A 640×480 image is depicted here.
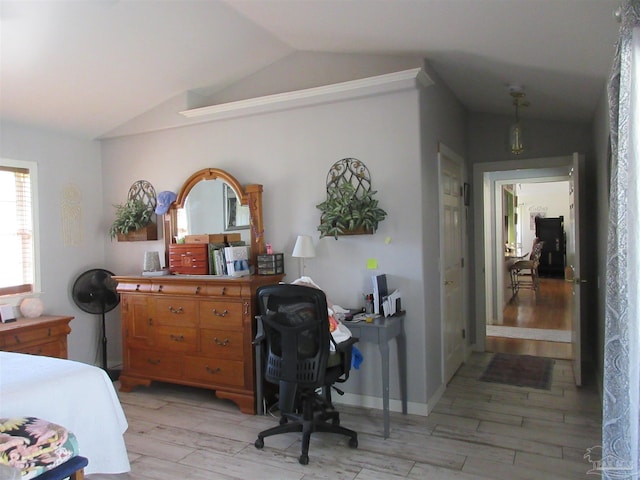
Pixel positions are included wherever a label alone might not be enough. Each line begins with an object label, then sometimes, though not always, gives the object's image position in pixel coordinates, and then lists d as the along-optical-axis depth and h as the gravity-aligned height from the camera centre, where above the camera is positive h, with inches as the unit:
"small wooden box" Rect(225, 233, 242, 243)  160.4 +0.2
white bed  83.4 -29.6
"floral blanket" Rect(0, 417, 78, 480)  67.0 -30.1
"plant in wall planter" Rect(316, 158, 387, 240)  134.8 +9.0
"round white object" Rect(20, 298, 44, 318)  152.5 -21.3
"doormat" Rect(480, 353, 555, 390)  163.0 -52.0
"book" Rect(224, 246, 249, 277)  149.9 -7.7
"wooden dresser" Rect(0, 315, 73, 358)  138.3 -28.5
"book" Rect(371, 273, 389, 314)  132.6 -16.4
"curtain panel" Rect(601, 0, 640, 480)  63.1 -7.6
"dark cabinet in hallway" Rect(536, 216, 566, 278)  483.2 -15.4
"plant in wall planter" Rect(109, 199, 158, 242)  174.1 +6.6
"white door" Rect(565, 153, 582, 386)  156.4 -13.3
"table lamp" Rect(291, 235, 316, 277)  141.3 -3.7
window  155.5 +5.3
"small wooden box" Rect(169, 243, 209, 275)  158.9 -6.6
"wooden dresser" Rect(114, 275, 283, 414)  141.8 -29.9
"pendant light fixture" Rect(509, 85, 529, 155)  163.3 +35.1
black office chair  111.2 -28.2
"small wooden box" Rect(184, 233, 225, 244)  160.2 +0.1
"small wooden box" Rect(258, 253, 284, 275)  148.8 -8.6
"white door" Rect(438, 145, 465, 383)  156.5 -9.9
